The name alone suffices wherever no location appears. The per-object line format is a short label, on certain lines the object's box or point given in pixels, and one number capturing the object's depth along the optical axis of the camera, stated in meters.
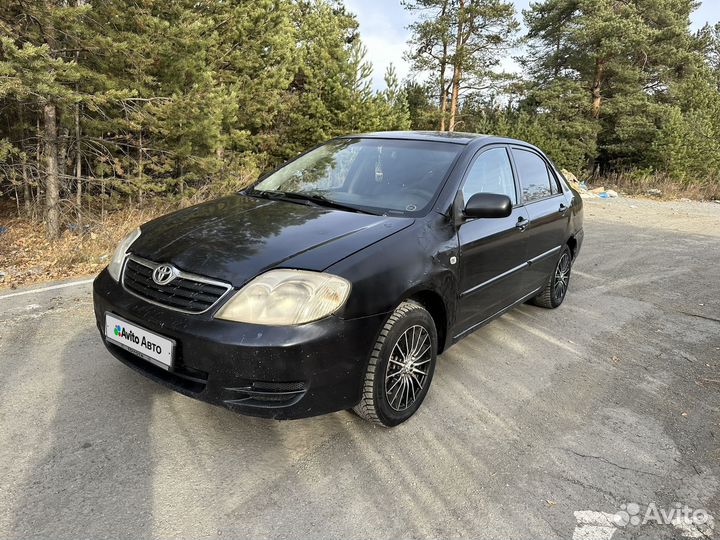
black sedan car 2.18
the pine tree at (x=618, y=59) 23.14
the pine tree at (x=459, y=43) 22.69
